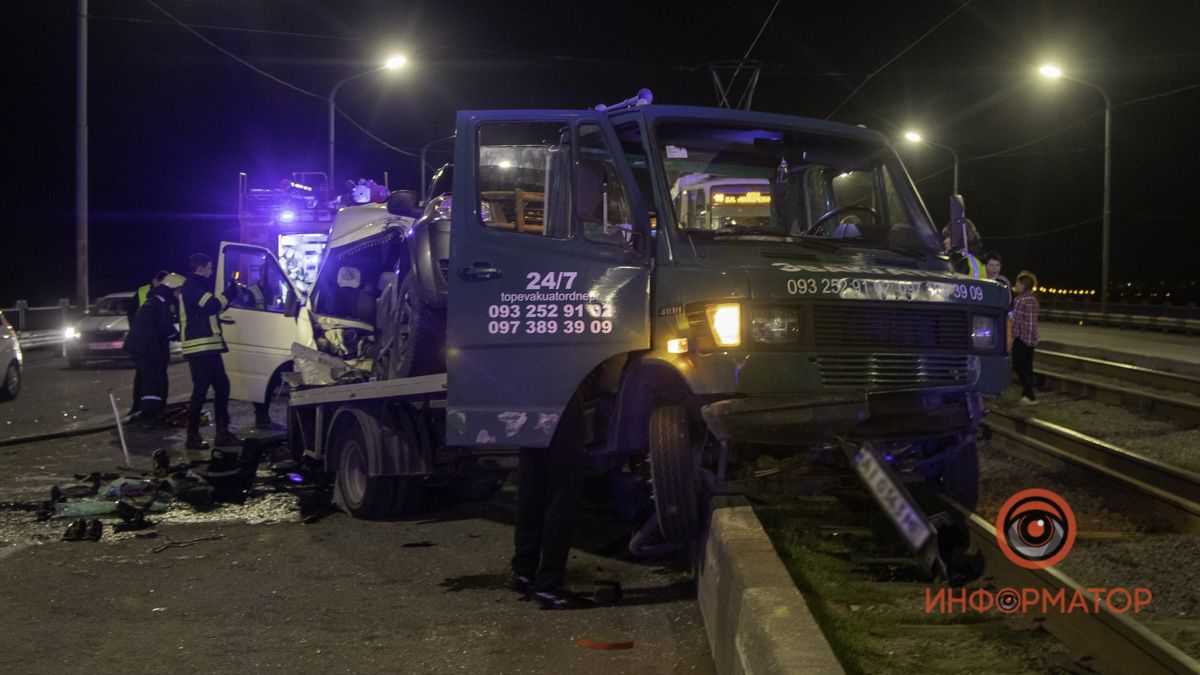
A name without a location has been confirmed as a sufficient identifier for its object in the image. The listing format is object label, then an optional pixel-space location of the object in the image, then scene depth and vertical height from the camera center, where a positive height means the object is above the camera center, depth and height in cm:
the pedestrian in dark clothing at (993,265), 1355 +60
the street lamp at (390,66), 2659 +554
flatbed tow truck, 568 +4
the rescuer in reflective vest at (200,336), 1207 -28
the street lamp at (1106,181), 3441 +427
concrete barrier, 365 -102
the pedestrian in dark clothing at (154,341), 1314 -37
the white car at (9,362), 1652 -78
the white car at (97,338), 2264 -59
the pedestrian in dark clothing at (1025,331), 1462 -18
